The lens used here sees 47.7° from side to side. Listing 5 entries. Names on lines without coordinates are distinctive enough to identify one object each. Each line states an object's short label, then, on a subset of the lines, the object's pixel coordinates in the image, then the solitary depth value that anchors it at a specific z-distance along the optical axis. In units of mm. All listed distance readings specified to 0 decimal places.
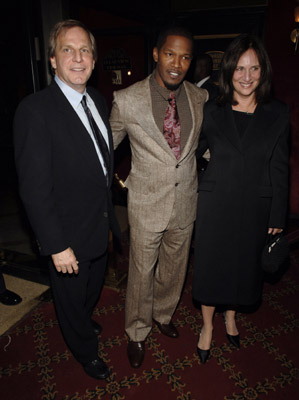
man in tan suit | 1992
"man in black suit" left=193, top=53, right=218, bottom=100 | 4051
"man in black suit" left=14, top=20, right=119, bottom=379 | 1629
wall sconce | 4234
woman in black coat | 2020
